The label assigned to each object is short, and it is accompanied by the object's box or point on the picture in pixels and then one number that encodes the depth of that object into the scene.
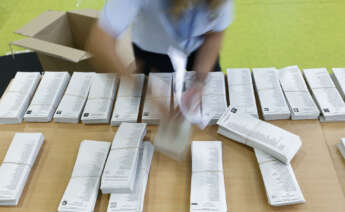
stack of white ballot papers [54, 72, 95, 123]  1.26
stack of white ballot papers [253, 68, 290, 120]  1.19
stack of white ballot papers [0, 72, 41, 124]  1.28
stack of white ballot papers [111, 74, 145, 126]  1.24
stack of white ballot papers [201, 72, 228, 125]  1.21
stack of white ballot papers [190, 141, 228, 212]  0.96
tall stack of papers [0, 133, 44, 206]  1.03
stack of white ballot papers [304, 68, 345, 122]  1.17
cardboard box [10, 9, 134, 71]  1.74
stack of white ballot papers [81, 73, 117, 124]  1.25
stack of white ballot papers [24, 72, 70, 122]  1.28
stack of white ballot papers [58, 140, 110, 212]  0.98
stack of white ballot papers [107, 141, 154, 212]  0.97
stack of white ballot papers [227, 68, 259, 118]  1.22
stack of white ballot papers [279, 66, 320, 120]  1.18
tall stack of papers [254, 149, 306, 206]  0.95
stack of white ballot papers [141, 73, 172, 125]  1.23
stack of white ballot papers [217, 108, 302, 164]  1.05
